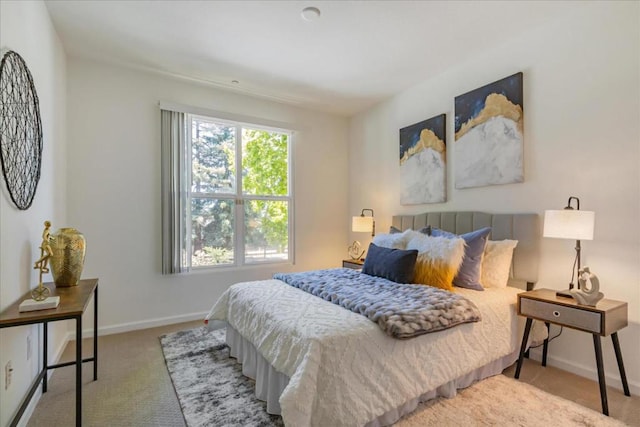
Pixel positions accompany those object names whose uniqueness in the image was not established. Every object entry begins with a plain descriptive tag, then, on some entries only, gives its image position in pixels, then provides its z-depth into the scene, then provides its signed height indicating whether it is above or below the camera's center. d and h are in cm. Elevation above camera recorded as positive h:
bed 151 -78
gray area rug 178 -117
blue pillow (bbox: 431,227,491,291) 253 -39
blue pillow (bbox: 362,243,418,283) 256 -43
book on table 153 -45
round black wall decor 161 +48
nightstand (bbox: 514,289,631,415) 187 -65
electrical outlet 157 -81
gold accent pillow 250 -39
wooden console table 145 -49
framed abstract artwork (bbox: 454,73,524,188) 274 +72
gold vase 209 -29
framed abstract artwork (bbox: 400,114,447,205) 342 +59
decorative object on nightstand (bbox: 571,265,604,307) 196 -49
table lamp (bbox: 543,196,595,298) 204 -8
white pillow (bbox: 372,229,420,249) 297 -26
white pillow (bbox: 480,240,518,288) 260 -43
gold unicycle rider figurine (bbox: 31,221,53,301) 168 -29
